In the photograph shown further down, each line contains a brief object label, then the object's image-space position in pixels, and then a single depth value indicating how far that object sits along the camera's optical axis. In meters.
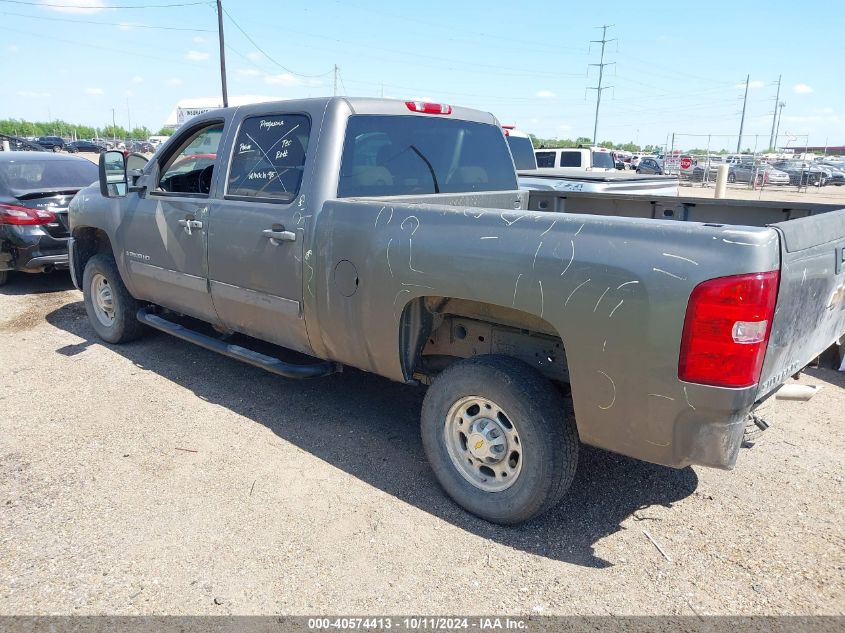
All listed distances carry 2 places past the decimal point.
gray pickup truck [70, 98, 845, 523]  2.48
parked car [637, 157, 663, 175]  35.78
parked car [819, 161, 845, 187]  35.66
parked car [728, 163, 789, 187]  32.57
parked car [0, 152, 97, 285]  7.81
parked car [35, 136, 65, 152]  56.78
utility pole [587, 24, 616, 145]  56.62
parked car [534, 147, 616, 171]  15.25
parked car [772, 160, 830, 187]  31.28
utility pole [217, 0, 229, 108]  29.52
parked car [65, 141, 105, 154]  59.84
